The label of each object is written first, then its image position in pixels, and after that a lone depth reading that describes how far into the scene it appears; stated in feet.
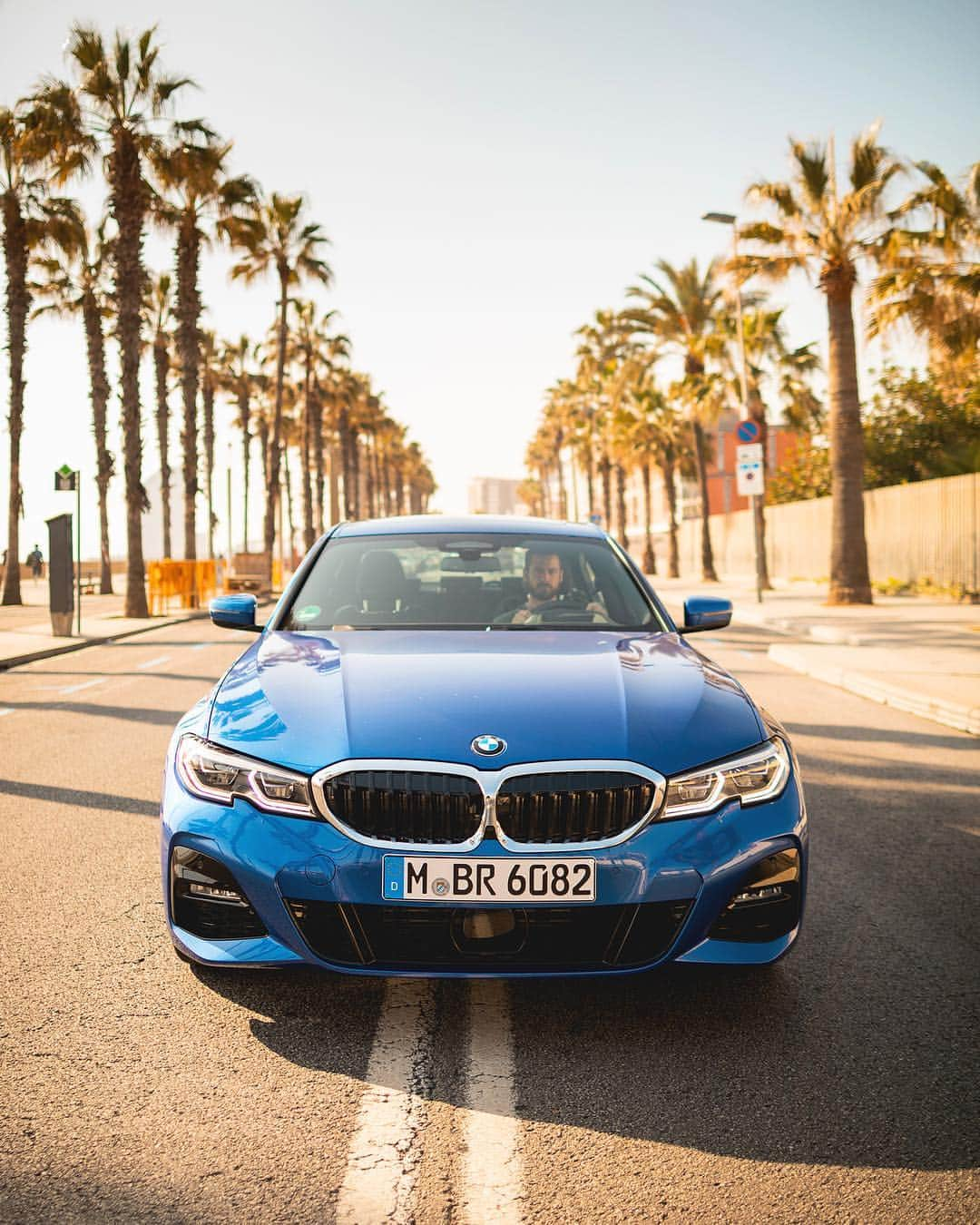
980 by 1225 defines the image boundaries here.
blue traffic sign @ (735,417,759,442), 79.82
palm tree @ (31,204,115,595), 116.67
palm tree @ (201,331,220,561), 179.42
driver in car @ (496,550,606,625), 16.25
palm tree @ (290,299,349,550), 182.39
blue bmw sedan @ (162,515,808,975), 10.09
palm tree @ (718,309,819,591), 106.73
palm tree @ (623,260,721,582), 123.24
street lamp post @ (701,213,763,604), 86.02
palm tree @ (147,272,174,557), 143.23
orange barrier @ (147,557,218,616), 97.30
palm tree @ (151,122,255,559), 87.86
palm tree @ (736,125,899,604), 77.56
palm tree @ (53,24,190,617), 83.66
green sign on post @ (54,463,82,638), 67.82
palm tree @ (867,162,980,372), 62.08
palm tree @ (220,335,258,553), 191.72
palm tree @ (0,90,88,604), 83.46
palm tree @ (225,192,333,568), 130.93
